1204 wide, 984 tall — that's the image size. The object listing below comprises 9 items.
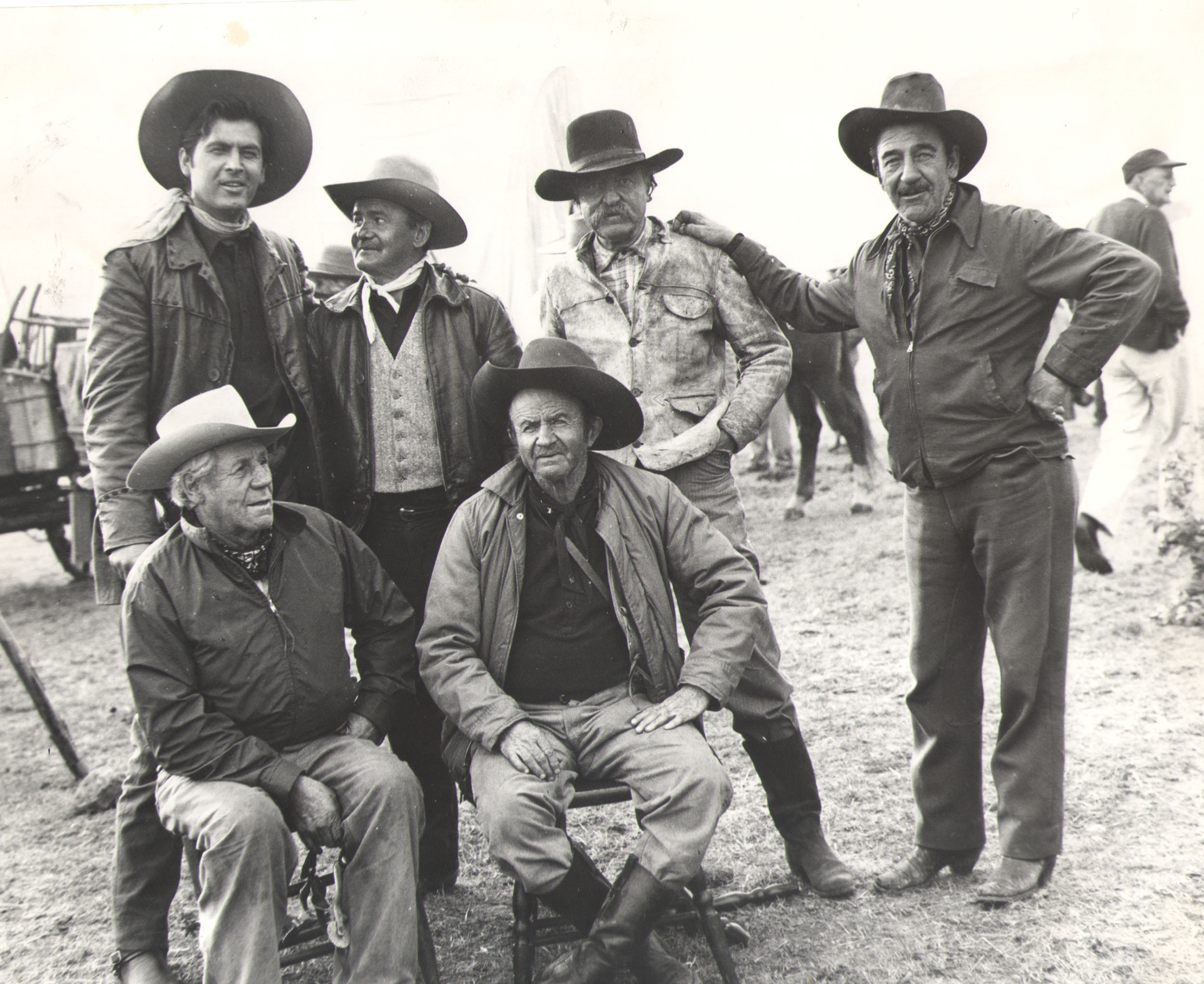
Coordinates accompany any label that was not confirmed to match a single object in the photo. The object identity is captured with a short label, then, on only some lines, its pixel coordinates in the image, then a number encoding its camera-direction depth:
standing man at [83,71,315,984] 2.95
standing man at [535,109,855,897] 3.31
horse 8.27
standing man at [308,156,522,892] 3.35
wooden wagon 7.95
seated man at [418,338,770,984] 2.76
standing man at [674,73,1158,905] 3.03
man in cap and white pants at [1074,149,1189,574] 5.59
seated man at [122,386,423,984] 2.53
